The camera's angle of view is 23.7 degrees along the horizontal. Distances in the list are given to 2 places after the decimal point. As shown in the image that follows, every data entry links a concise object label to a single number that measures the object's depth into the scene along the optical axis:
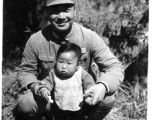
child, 2.80
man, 2.92
